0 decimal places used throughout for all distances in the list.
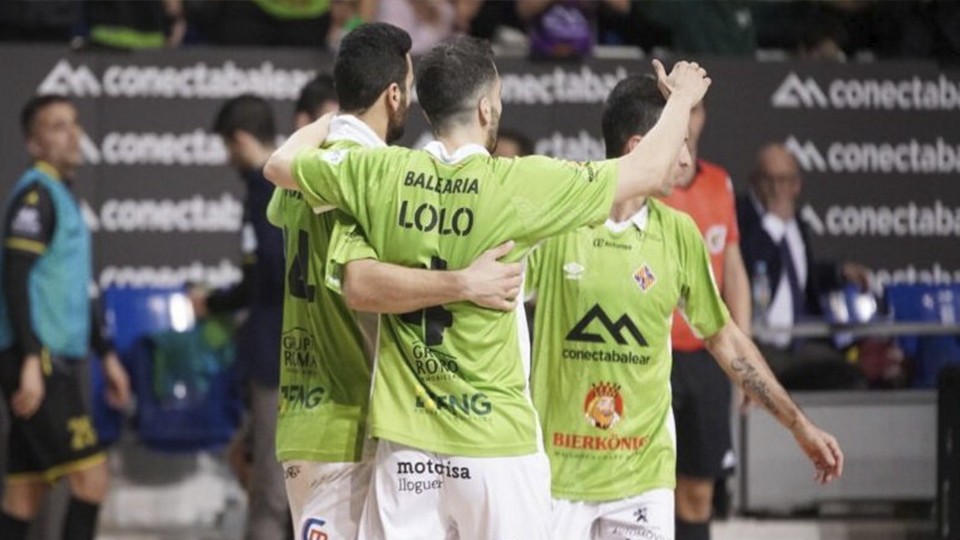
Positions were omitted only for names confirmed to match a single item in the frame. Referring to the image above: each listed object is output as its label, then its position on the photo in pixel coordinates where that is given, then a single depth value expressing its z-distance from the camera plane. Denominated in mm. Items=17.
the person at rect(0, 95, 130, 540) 16937
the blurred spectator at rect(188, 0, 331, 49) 21312
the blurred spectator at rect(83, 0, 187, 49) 20594
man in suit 19797
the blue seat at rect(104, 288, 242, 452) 19344
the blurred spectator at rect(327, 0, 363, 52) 21187
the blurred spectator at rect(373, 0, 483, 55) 21297
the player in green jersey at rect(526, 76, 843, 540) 11453
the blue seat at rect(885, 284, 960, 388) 20984
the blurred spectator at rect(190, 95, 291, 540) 16500
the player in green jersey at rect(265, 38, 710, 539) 9742
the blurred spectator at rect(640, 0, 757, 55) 22047
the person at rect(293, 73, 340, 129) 16031
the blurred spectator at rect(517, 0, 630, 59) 21266
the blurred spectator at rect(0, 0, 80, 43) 20328
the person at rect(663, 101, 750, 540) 15414
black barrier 17469
